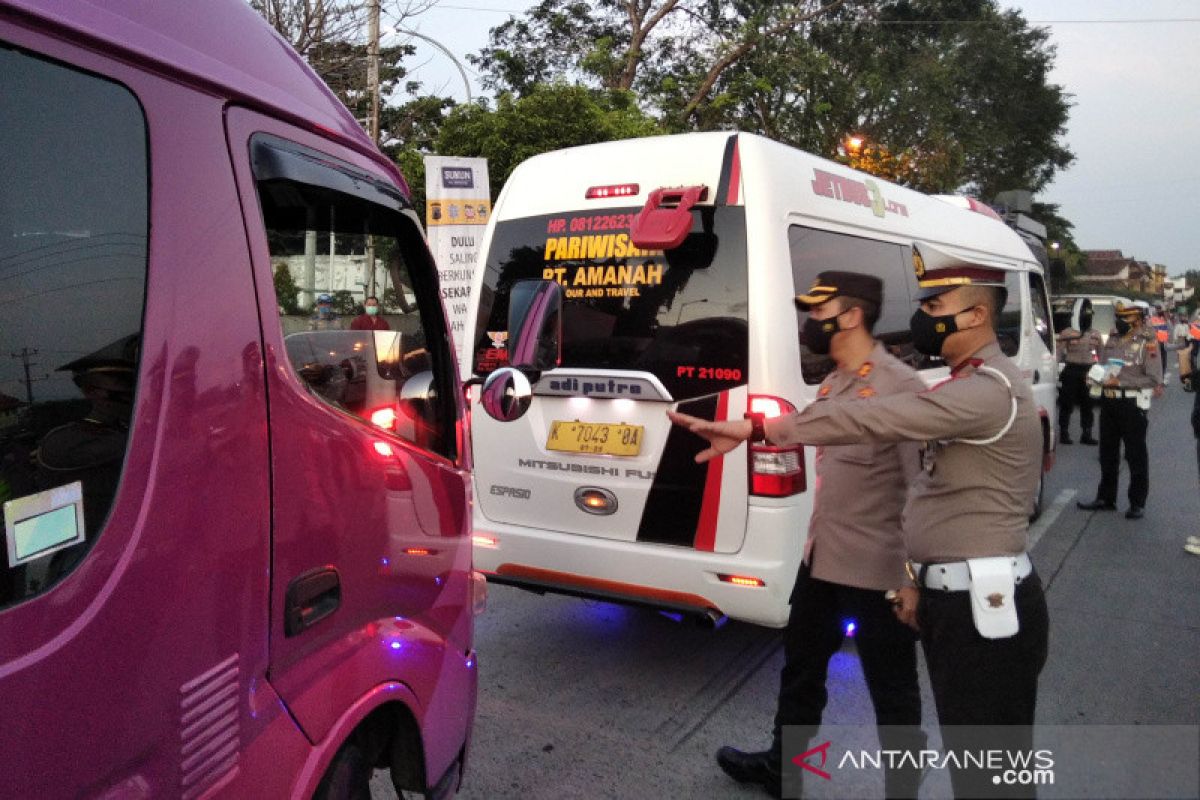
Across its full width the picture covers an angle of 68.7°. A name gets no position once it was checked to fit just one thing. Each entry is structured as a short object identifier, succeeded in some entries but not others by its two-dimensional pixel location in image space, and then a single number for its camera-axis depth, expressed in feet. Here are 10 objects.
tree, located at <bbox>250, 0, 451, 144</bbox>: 30.14
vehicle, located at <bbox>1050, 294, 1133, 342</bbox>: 51.73
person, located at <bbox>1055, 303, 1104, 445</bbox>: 39.83
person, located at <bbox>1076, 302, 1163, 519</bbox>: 24.47
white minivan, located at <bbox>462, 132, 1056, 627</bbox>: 12.31
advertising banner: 27.63
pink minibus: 4.29
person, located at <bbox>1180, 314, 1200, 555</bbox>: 20.25
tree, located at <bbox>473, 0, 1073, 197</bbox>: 66.13
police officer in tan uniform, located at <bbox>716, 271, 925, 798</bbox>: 9.35
